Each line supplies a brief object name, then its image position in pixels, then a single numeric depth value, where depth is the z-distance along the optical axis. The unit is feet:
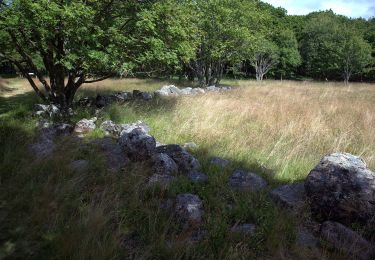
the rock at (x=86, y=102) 37.78
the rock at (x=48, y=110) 30.05
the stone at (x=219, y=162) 19.02
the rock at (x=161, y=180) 15.71
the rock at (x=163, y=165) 17.57
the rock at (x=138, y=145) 19.34
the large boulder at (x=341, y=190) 13.78
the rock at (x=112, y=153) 18.68
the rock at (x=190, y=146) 22.62
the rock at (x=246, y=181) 16.46
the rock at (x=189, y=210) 13.25
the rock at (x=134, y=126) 24.95
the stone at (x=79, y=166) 16.79
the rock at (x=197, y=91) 52.58
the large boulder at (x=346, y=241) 11.92
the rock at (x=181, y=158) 18.45
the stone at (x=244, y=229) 12.60
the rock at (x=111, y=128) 25.35
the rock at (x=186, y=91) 52.70
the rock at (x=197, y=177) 16.96
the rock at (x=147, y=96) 44.86
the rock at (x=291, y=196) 14.67
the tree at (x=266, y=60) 124.98
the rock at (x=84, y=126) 25.79
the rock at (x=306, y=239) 12.55
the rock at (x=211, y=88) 63.11
